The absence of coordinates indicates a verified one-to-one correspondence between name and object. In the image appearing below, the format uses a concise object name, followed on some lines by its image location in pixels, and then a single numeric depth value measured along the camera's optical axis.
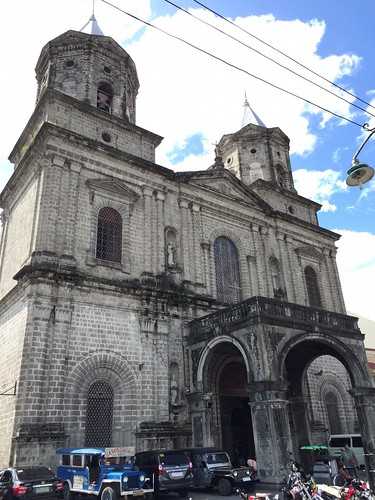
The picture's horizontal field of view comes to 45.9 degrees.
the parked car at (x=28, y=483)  11.57
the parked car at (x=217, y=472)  13.05
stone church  15.02
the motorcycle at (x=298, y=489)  10.00
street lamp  9.62
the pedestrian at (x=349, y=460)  15.68
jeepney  11.45
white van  19.83
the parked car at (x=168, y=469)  12.24
